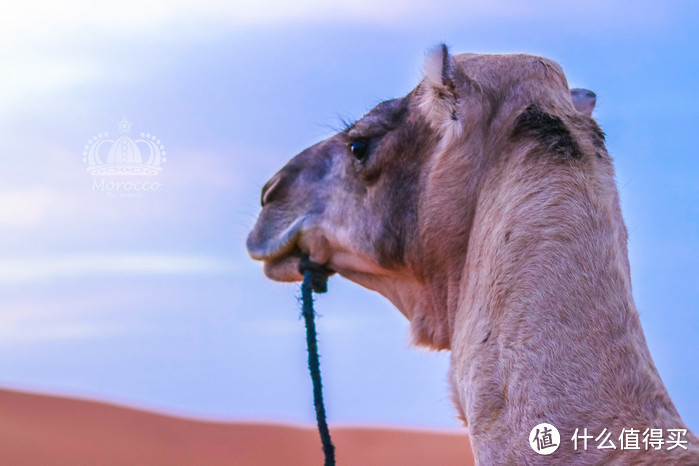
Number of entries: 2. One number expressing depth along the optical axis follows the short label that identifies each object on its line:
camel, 2.62
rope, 3.78
